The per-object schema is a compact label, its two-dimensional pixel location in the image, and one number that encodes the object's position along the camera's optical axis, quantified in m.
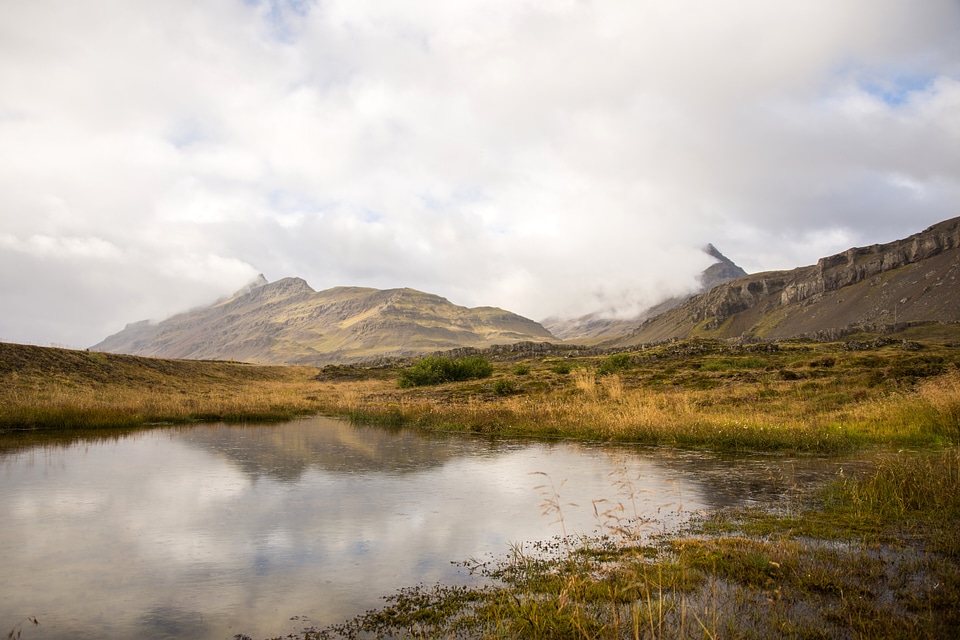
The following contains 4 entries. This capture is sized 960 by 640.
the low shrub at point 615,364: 46.23
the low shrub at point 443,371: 51.34
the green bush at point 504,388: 35.41
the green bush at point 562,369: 51.19
